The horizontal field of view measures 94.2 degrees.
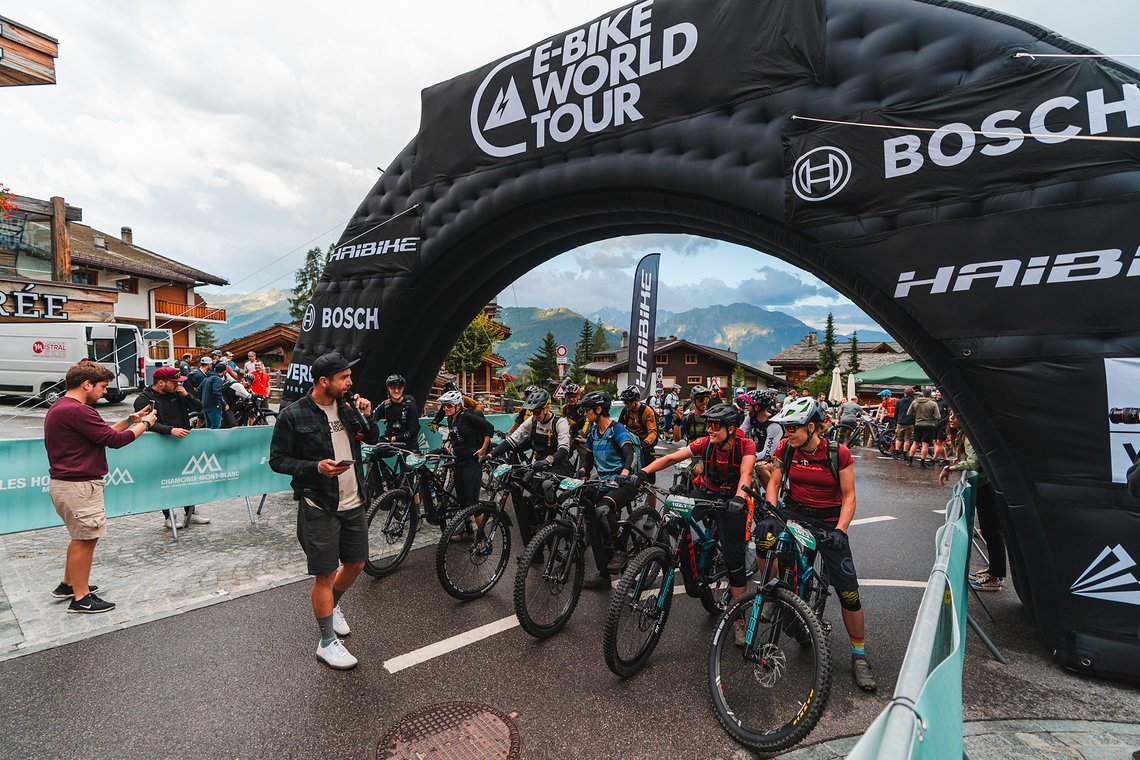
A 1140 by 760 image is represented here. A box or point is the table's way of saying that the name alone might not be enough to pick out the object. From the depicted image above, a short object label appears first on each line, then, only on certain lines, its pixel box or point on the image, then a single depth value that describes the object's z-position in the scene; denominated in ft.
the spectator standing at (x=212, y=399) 32.83
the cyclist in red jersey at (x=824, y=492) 12.64
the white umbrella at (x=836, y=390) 74.64
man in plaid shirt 12.82
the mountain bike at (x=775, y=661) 10.00
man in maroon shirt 15.12
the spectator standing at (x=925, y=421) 44.88
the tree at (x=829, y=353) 197.51
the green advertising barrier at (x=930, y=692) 5.06
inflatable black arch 13.29
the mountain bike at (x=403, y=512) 19.17
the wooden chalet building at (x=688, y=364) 181.57
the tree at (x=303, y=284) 199.82
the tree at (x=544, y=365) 210.38
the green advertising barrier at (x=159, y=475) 19.19
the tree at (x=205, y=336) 220.49
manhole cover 10.15
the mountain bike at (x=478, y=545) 16.43
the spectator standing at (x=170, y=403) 22.58
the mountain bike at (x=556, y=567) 14.08
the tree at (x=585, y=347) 276.33
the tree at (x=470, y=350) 114.01
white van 61.31
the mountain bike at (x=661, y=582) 12.44
